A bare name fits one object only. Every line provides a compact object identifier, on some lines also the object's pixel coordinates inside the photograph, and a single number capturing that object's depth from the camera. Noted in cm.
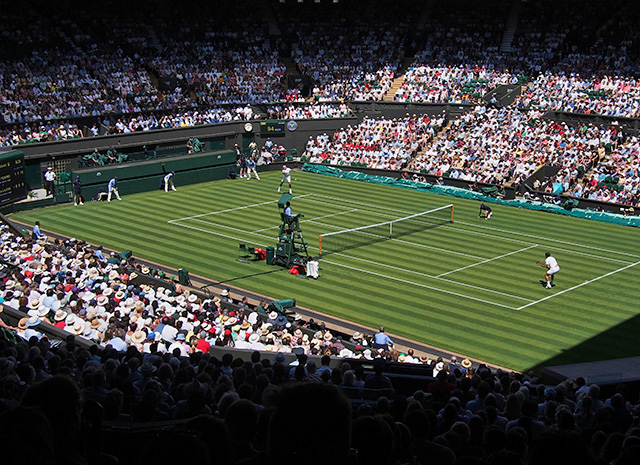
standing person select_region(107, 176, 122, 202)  4316
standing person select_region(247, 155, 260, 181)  5047
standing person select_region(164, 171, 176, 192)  4628
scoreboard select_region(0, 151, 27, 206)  4025
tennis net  3369
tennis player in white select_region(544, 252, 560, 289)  2717
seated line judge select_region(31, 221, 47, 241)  3172
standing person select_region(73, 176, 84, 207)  4212
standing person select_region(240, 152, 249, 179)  5084
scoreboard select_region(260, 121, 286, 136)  5532
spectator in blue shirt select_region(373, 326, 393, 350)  1979
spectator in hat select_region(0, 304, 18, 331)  1718
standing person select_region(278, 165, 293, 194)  4488
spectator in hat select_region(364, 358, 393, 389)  1139
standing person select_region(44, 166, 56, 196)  4394
